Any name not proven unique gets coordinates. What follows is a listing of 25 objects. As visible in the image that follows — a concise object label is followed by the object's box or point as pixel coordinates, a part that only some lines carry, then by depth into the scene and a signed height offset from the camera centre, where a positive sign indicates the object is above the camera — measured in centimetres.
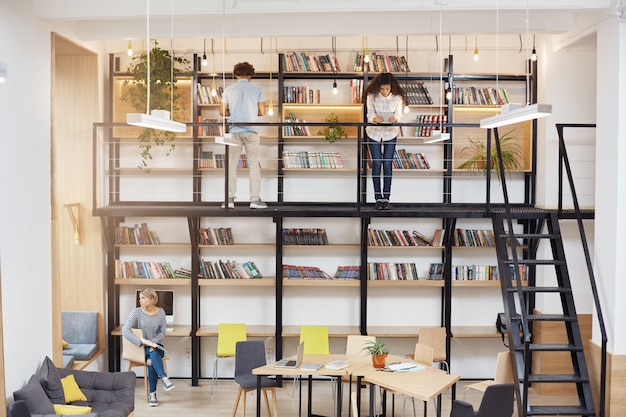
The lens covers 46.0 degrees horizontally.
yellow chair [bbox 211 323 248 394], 872 -178
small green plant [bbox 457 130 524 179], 898 +42
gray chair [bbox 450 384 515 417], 596 -177
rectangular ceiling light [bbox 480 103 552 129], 507 +54
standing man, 849 +83
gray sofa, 626 -190
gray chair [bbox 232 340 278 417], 745 -183
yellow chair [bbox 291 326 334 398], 857 -177
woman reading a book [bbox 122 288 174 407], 837 -167
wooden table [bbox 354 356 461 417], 637 -175
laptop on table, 712 -171
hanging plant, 862 +119
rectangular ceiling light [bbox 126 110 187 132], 539 +51
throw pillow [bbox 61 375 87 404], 694 -193
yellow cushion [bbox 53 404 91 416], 638 -194
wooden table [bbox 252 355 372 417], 696 -175
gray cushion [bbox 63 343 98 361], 852 -192
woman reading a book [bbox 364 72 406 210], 852 +78
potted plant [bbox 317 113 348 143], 904 +69
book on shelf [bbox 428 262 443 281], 928 -104
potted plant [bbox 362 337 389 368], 713 -162
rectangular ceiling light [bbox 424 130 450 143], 753 +53
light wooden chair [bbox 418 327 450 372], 826 -170
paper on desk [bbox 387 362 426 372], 707 -173
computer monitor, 924 -144
